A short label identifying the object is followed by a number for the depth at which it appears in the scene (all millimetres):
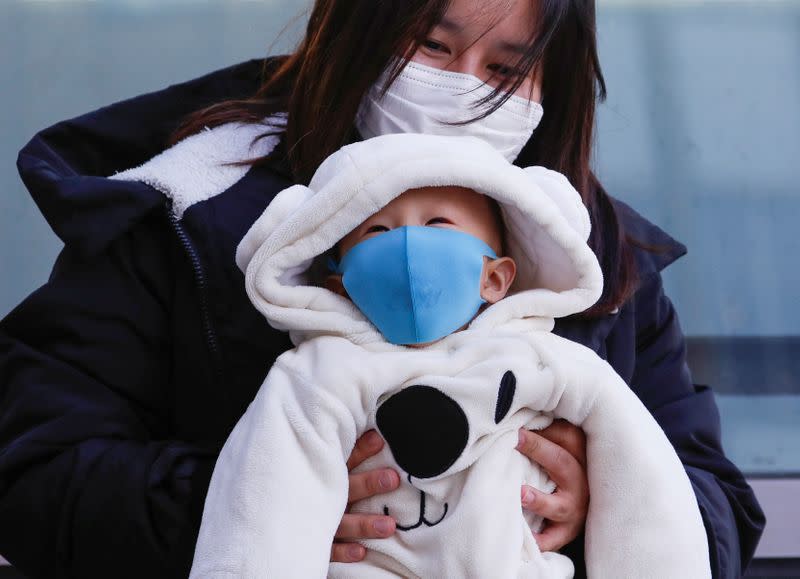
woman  3938
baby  3838
